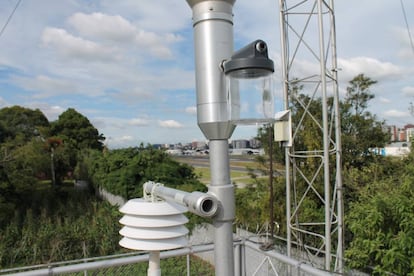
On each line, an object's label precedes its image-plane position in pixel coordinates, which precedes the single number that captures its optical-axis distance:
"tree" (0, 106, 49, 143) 22.31
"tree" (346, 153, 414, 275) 3.24
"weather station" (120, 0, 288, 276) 0.80
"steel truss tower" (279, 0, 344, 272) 4.27
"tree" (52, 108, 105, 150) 22.69
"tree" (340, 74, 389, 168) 8.18
